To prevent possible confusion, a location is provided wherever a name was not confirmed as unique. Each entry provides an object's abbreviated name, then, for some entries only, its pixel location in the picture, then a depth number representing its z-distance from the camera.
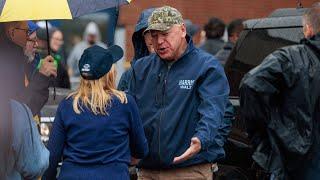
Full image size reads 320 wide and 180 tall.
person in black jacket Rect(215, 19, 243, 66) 21.60
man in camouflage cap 10.99
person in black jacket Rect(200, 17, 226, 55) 22.59
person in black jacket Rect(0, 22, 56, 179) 9.55
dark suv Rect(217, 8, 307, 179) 13.42
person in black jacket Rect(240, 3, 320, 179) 9.73
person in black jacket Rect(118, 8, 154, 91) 12.80
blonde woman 10.12
